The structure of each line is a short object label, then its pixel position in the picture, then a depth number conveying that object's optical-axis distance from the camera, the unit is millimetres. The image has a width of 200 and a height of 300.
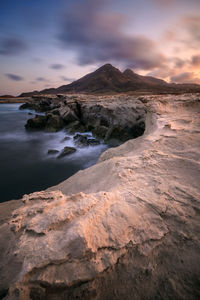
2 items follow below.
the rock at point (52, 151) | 7933
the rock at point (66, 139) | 9880
